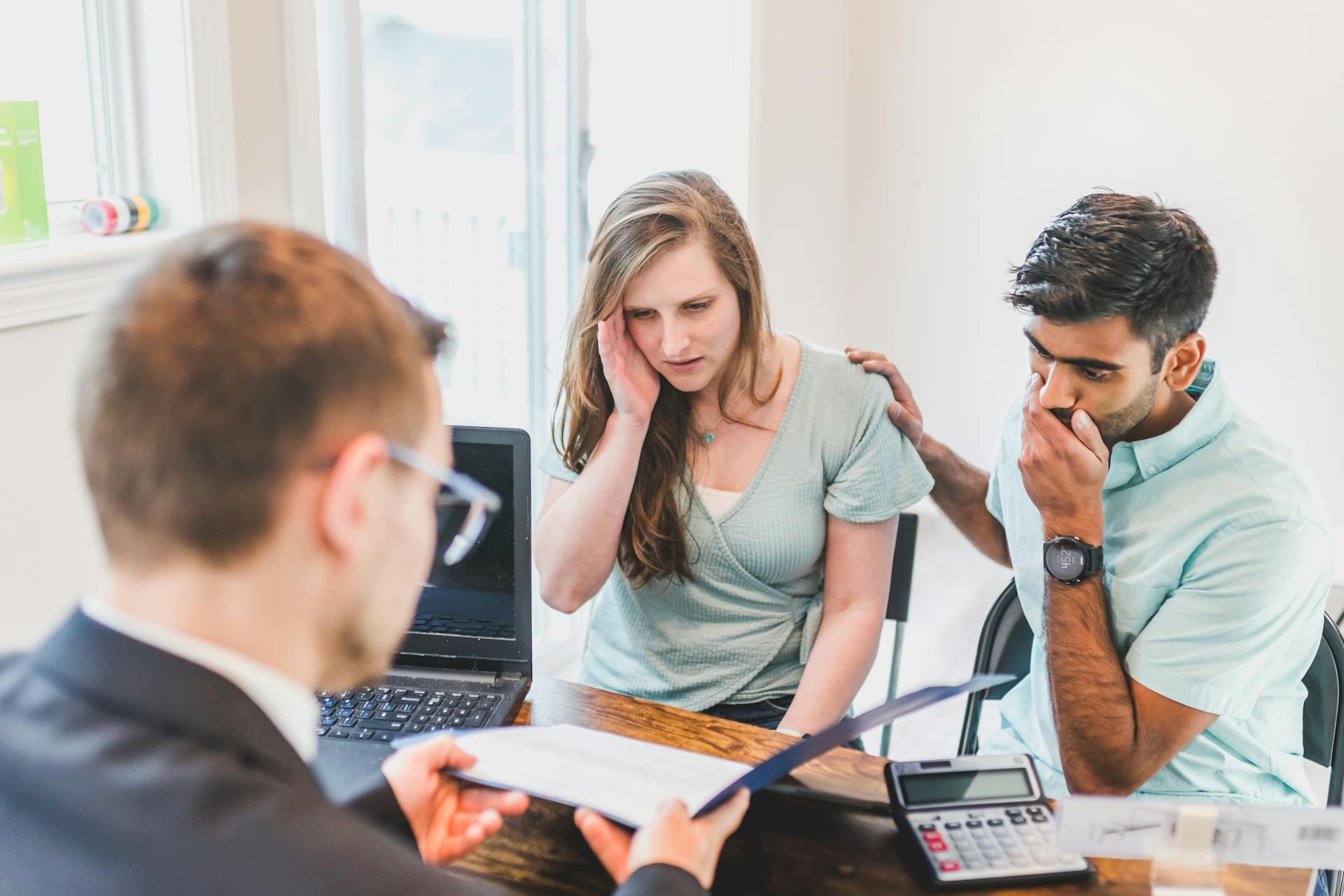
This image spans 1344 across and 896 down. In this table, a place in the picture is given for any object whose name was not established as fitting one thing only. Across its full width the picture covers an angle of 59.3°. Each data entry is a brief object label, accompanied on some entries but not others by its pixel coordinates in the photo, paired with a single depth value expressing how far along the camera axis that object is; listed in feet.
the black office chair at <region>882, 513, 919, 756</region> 5.82
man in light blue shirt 4.29
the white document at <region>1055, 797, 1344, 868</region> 2.83
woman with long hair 4.98
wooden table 3.26
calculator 3.25
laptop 4.00
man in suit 2.02
